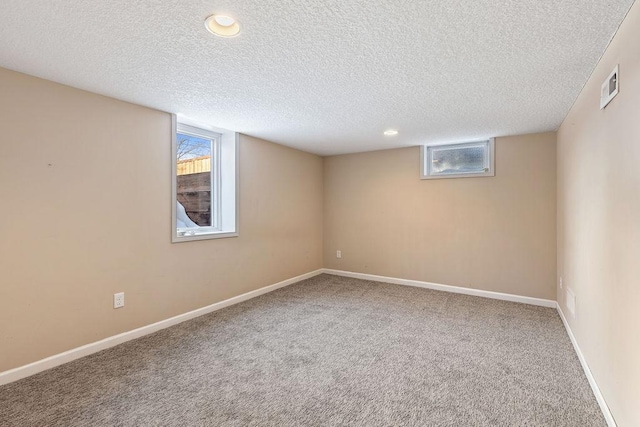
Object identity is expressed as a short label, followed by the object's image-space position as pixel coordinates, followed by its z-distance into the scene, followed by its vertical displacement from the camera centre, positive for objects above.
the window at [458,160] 3.95 +0.77
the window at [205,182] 3.32 +0.39
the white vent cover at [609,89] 1.58 +0.71
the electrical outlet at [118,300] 2.55 -0.73
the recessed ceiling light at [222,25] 1.49 +0.97
